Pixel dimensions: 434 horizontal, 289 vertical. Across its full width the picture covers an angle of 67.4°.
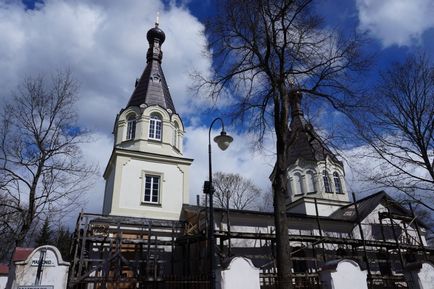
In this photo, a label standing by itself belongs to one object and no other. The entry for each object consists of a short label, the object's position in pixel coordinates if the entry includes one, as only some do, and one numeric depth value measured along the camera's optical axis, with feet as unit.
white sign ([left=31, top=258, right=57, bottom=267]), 26.61
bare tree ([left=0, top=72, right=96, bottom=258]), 41.78
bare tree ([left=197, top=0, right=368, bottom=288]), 40.22
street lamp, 25.68
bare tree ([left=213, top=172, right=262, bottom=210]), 118.18
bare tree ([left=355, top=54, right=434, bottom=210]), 48.55
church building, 49.88
